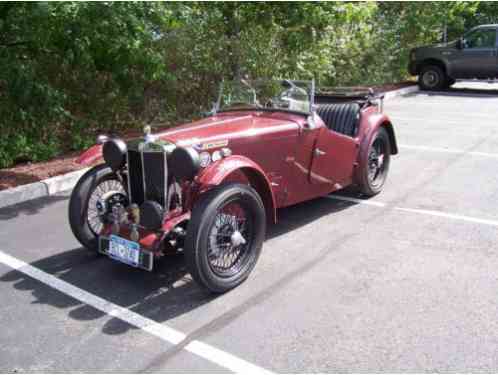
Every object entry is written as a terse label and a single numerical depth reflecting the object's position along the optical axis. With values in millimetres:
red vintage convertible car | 3689
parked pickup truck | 15008
